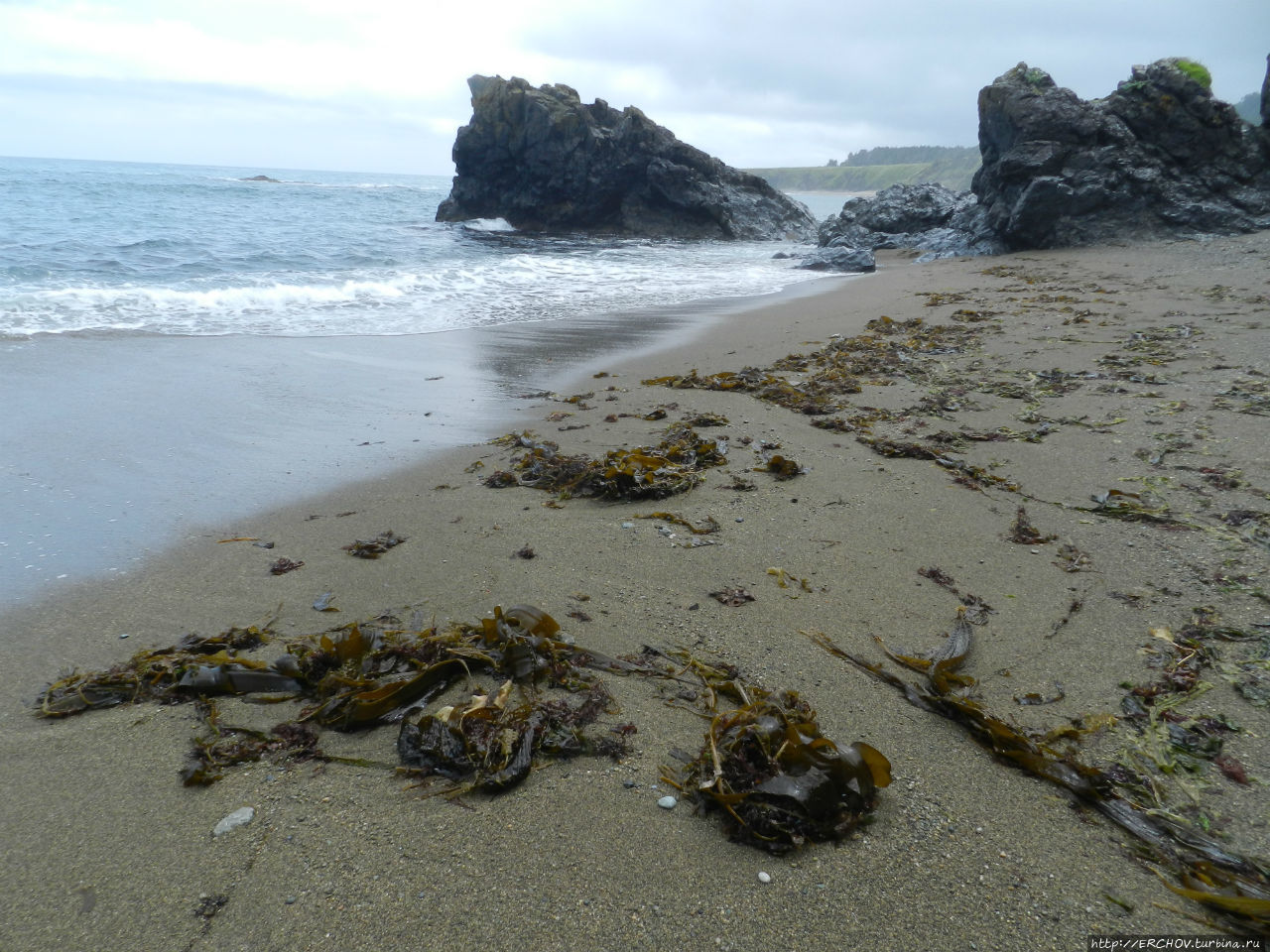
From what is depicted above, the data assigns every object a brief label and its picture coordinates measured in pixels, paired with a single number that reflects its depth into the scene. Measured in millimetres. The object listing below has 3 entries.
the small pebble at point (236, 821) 1621
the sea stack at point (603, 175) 28859
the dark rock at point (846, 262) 14938
